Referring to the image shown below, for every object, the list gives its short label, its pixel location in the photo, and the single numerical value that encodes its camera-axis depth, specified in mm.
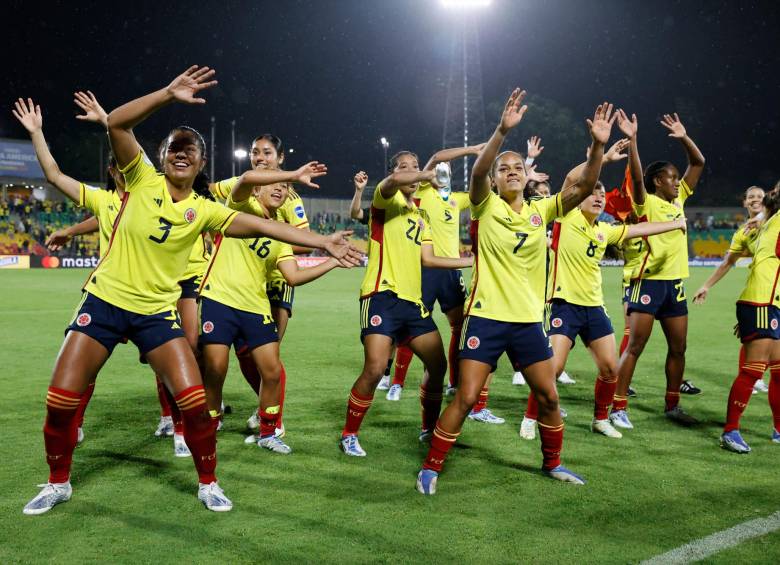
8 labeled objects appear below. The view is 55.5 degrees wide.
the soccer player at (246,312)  5906
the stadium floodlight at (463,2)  36044
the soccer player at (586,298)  6664
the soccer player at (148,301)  4617
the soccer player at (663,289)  7199
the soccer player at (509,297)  5176
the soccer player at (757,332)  6316
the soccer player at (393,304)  5961
